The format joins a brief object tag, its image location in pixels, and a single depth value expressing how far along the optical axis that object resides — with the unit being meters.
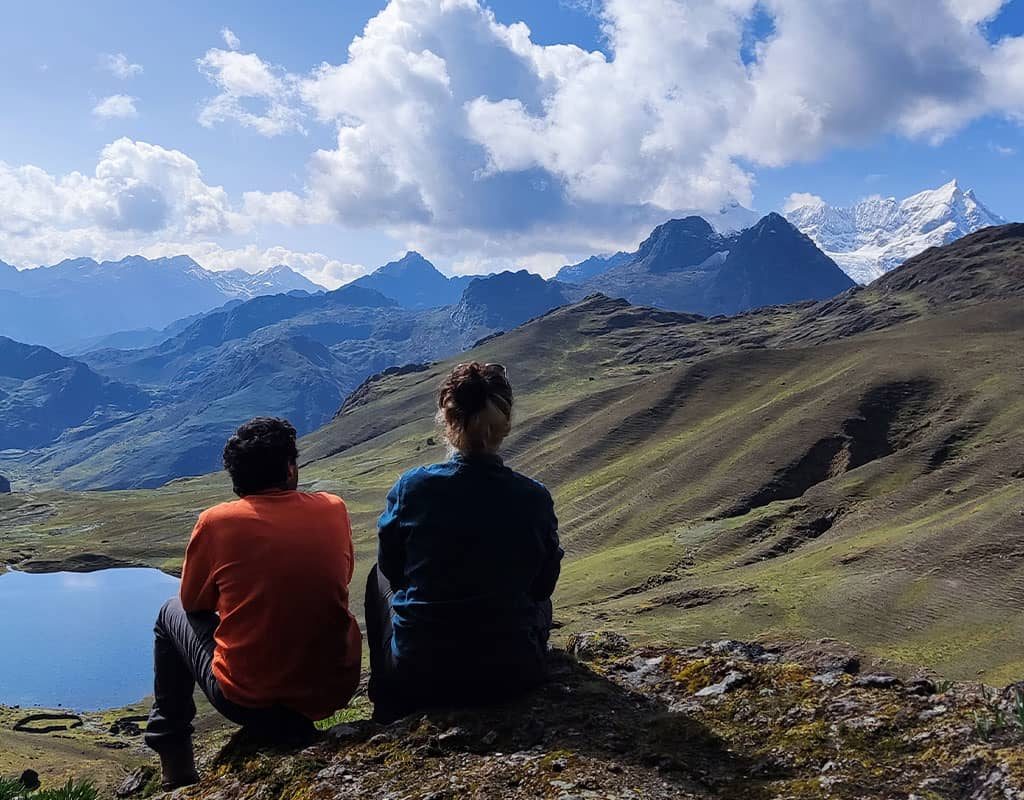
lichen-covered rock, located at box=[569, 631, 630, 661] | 12.62
